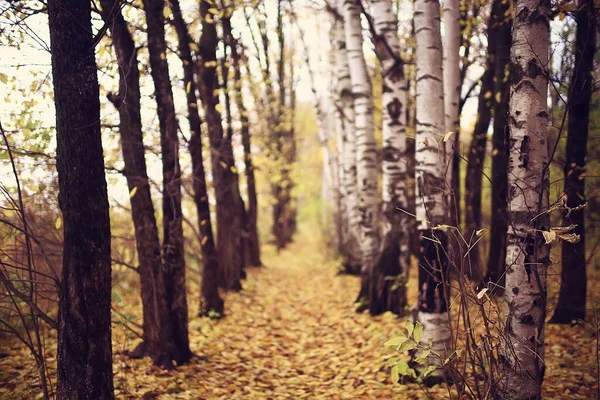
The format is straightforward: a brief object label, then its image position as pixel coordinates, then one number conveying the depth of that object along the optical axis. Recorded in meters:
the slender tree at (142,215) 4.87
